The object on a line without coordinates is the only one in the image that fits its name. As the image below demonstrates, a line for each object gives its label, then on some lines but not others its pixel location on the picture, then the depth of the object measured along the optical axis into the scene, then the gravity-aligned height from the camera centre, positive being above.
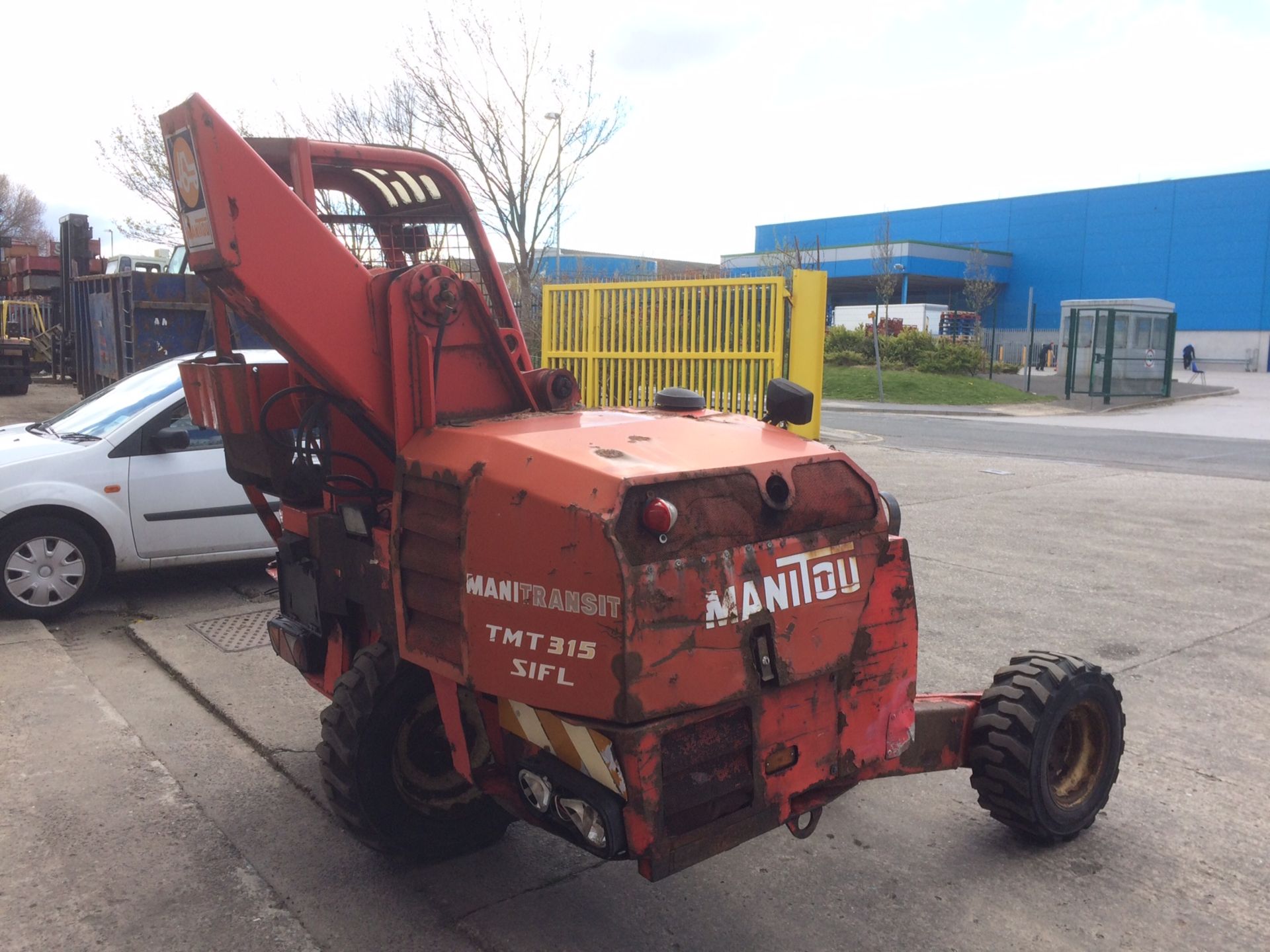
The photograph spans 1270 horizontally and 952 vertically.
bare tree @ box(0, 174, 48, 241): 70.06 +8.86
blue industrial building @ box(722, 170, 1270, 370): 48.09 +4.83
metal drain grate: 6.07 -1.82
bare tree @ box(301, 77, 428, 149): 16.11 +3.46
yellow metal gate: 8.05 +0.06
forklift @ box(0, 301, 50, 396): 22.97 -0.03
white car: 6.29 -1.06
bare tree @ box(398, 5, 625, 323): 15.93 +2.92
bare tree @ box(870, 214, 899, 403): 38.41 +3.19
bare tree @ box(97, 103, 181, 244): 20.52 +3.35
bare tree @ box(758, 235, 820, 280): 30.95 +3.11
